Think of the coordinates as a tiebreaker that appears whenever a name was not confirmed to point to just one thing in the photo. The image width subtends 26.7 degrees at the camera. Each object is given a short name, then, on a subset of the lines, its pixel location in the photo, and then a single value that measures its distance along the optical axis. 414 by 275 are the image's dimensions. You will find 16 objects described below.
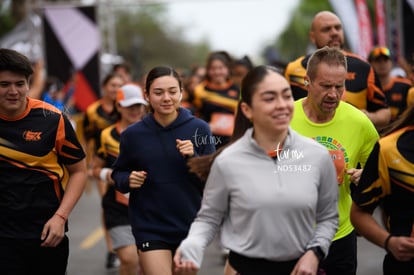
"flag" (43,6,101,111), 19.81
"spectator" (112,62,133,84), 12.14
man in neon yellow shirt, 5.36
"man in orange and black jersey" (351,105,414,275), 4.36
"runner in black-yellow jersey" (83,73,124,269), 10.02
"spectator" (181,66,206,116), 14.27
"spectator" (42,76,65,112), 14.10
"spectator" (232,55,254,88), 12.22
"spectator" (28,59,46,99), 12.23
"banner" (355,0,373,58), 16.77
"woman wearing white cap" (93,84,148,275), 7.91
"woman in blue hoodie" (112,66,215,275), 6.13
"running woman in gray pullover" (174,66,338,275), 4.21
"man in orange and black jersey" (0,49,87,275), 5.54
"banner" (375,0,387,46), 17.66
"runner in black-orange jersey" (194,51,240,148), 11.44
